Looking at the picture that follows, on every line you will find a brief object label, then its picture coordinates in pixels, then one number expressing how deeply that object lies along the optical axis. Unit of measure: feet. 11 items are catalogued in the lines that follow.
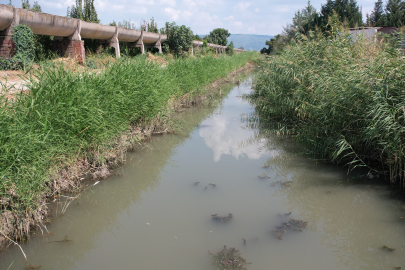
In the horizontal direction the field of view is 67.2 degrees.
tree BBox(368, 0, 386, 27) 71.48
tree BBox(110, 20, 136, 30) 70.93
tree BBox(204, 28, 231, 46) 154.61
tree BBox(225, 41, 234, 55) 133.60
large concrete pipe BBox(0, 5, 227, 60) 32.91
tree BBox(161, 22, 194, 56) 66.23
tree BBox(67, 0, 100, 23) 61.59
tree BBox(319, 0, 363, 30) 71.46
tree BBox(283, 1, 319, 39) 76.38
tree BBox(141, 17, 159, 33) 78.30
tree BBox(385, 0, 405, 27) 62.23
